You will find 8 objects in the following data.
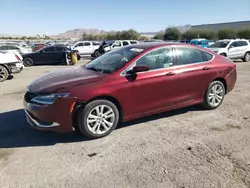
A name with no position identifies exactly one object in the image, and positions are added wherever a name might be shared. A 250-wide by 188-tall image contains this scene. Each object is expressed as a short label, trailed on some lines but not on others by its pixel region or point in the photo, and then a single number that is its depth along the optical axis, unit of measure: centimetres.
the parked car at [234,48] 1192
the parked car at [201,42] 1865
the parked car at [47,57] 1344
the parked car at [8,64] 788
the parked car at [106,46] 1779
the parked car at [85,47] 1849
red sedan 305
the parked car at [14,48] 1563
